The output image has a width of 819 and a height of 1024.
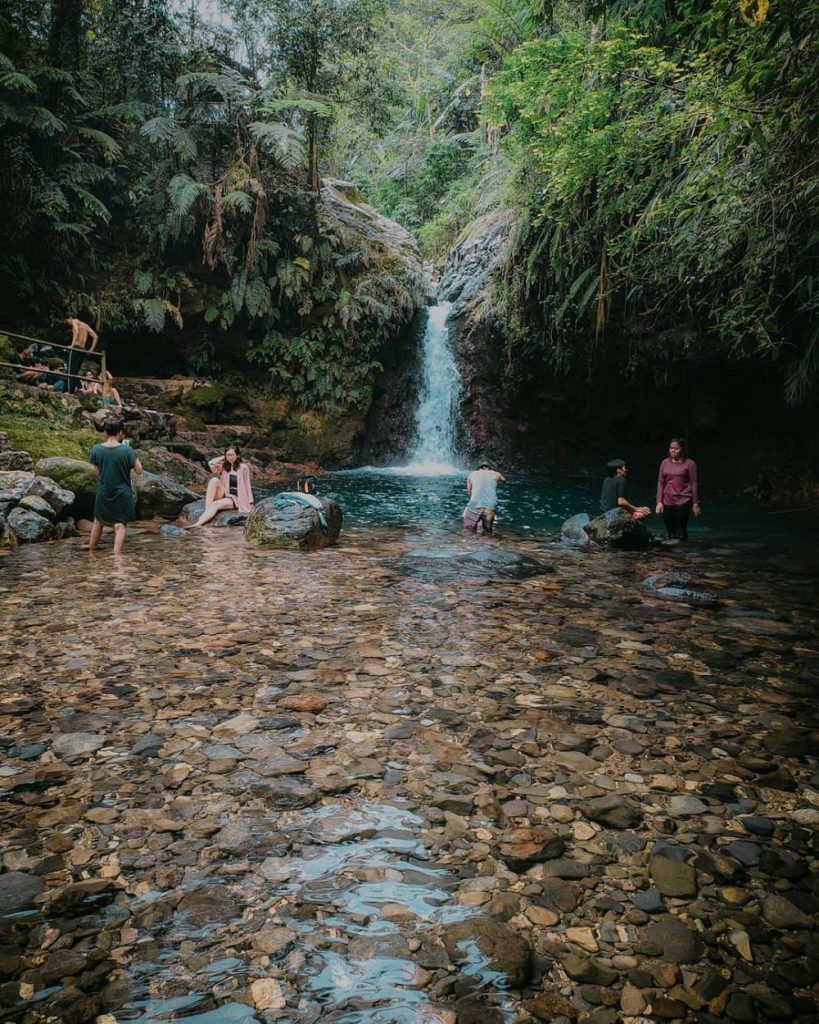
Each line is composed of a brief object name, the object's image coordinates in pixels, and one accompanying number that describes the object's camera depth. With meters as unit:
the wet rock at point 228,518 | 10.16
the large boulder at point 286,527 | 8.60
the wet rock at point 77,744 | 3.09
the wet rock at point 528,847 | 2.40
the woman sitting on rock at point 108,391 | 14.16
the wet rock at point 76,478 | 9.43
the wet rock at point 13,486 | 8.47
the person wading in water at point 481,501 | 10.38
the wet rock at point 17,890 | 2.08
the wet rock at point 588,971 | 1.87
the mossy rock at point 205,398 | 18.33
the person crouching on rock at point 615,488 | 10.53
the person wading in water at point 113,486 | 7.83
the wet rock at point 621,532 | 9.43
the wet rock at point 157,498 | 10.76
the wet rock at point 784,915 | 2.08
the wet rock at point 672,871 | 2.26
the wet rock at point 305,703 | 3.67
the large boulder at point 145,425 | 14.71
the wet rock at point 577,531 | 9.87
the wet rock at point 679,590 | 6.32
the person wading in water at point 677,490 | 9.53
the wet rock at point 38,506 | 8.48
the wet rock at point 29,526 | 8.16
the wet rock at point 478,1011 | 1.73
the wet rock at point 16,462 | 9.67
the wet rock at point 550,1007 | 1.75
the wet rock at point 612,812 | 2.65
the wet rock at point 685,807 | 2.71
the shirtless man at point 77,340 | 14.45
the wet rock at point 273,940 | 1.95
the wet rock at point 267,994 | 1.76
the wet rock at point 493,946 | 1.90
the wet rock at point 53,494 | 8.84
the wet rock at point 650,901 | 2.15
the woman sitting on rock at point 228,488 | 10.26
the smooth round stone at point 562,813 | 2.68
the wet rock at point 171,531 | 9.35
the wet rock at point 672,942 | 1.96
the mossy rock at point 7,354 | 13.20
